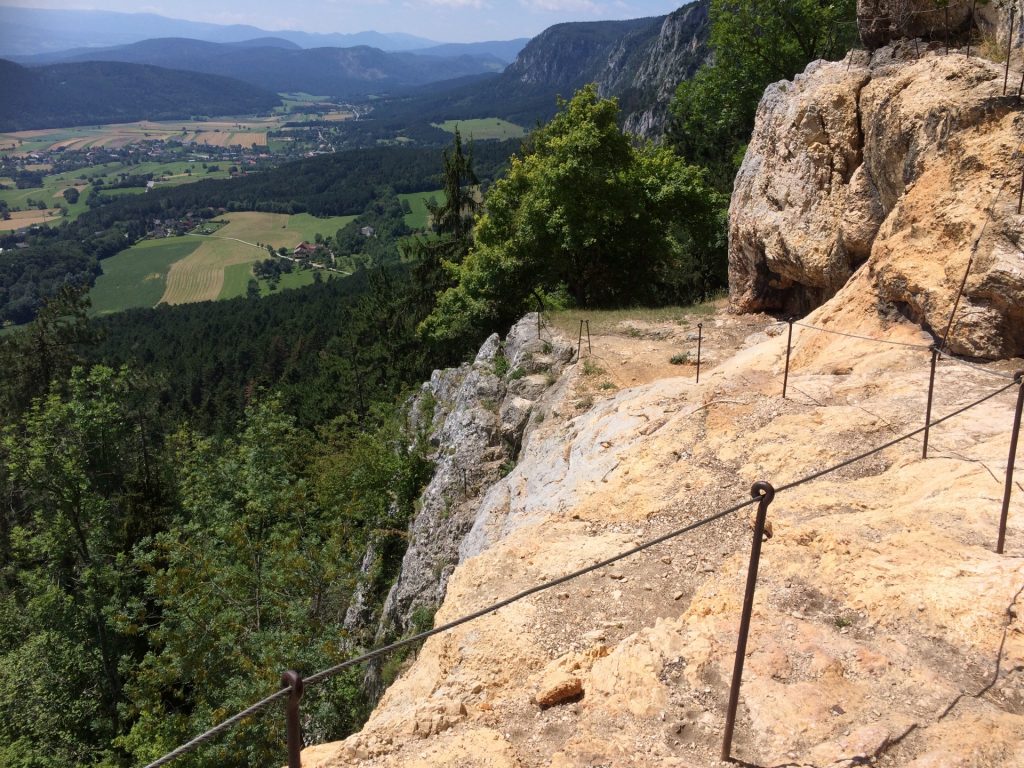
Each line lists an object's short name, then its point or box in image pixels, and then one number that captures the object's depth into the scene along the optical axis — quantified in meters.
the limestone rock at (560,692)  6.13
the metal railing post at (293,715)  3.73
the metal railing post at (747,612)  4.33
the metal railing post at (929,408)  7.72
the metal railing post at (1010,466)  5.78
